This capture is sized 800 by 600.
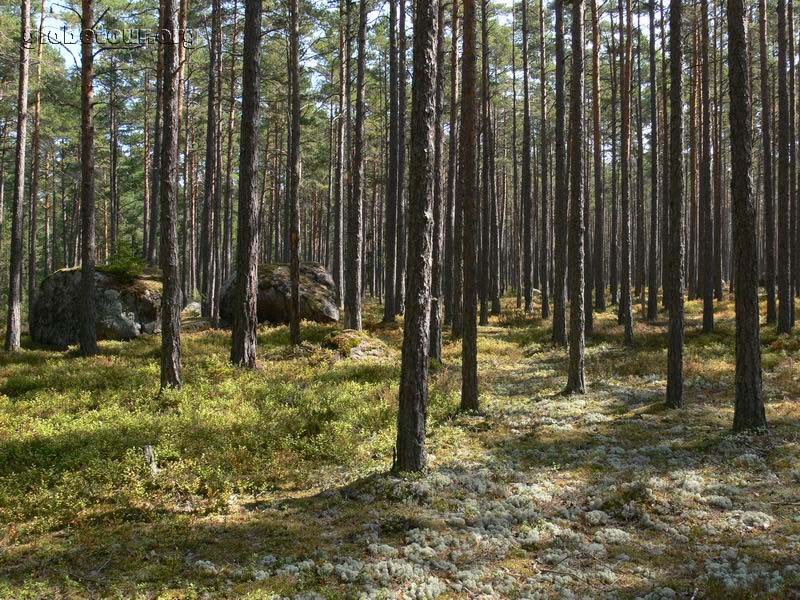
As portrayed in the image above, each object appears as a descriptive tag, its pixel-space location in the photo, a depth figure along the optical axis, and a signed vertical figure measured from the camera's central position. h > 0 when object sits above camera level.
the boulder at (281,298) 21.31 +0.60
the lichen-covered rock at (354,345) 16.58 -1.02
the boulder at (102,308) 18.66 +0.19
